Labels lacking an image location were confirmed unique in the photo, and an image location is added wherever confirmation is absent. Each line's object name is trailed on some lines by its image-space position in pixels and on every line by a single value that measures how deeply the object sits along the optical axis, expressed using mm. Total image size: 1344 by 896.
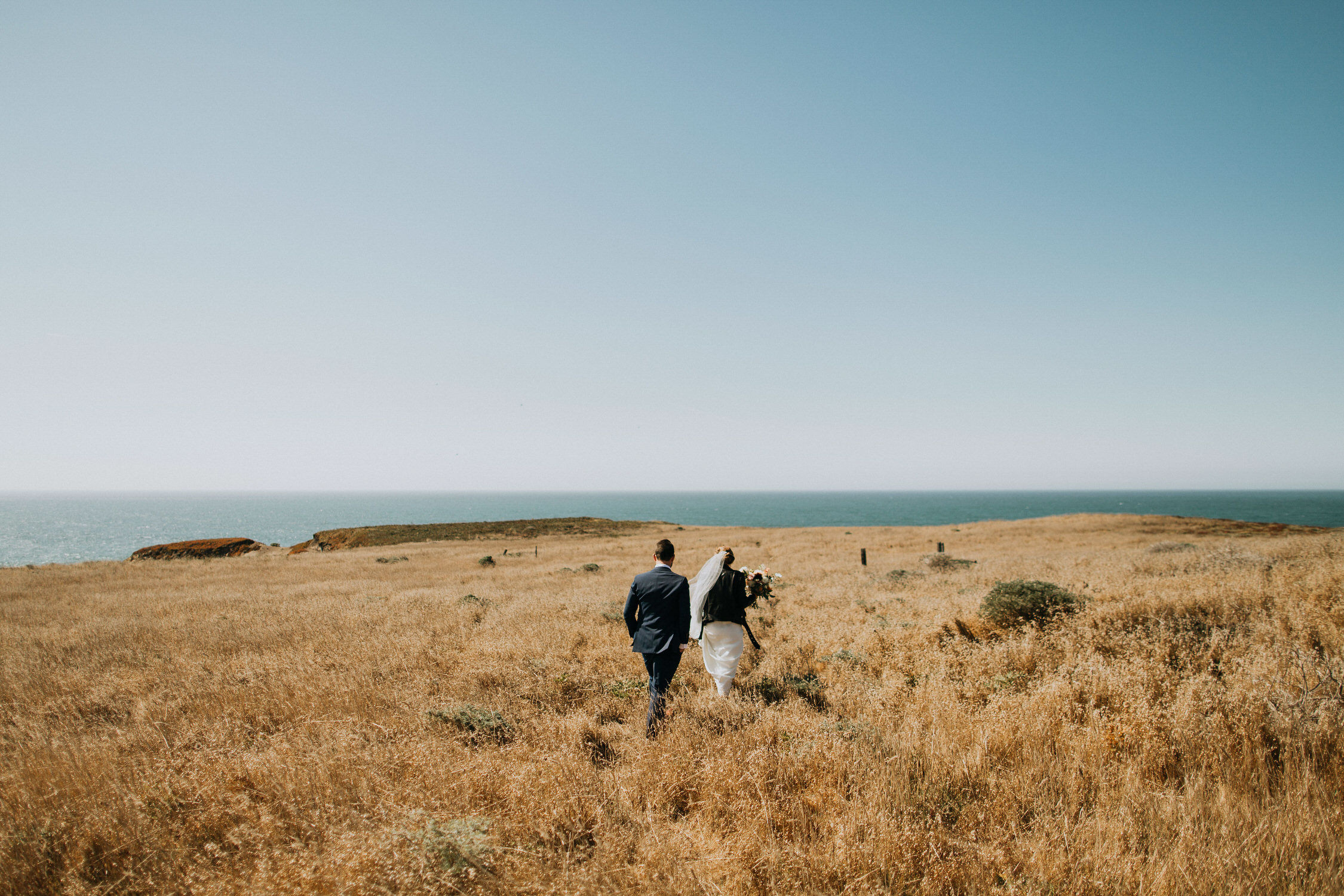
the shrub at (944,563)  21875
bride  7215
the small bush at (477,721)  5910
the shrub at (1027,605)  9391
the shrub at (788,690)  7164
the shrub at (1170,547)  21434
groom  6555
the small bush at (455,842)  3580
